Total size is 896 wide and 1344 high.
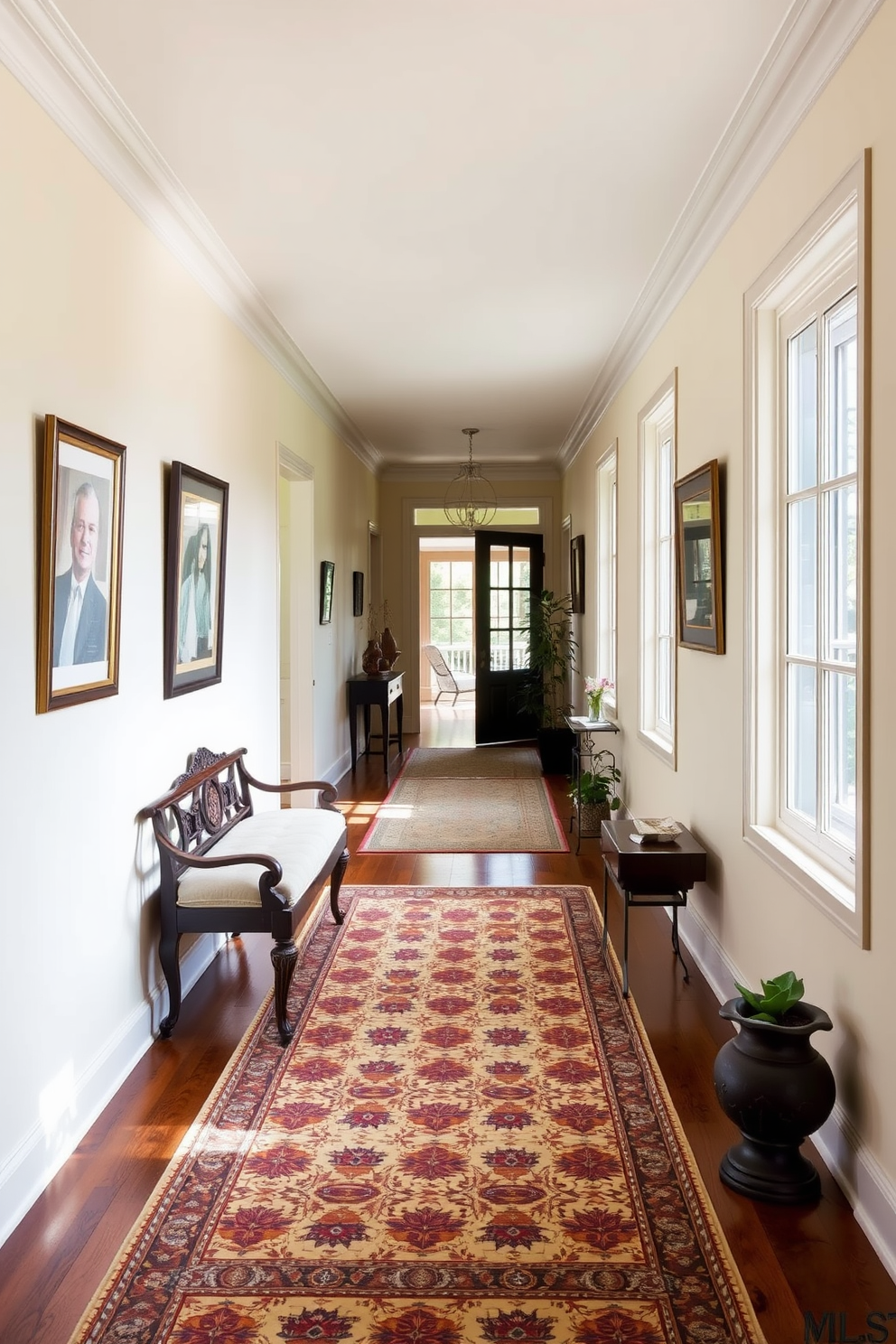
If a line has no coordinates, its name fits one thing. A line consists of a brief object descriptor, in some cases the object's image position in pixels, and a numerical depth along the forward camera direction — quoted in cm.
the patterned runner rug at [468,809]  584
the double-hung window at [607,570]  688
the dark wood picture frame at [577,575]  816
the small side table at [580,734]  592
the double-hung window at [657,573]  487
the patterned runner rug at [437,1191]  190
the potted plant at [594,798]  581
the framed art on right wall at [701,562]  345
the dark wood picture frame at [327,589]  688
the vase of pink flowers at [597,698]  639
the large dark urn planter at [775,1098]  222
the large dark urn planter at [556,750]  823
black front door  952
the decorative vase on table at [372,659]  852
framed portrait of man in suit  241
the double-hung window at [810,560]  242
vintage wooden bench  316
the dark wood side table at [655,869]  350
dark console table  820
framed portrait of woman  344
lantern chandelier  967
